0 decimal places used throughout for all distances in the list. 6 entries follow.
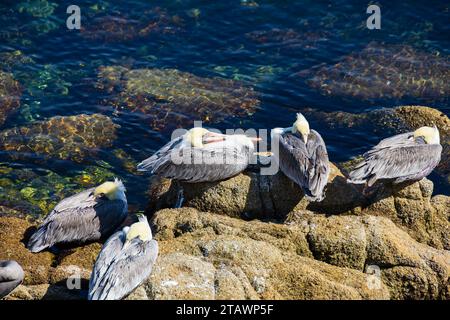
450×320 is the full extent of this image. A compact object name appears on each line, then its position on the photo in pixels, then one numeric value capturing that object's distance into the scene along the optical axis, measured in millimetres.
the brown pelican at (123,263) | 8672
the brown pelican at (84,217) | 11258
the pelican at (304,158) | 10570
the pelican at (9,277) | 9164
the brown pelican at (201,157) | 11125
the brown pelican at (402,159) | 10961
